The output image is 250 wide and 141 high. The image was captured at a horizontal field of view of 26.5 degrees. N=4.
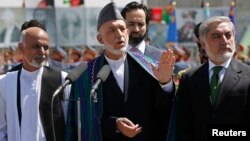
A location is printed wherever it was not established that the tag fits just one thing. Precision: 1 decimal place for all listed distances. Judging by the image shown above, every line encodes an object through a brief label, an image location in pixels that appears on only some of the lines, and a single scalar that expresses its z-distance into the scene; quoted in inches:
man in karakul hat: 143.7
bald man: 154.6
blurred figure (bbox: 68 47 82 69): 547.8
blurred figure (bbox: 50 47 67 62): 545.3
